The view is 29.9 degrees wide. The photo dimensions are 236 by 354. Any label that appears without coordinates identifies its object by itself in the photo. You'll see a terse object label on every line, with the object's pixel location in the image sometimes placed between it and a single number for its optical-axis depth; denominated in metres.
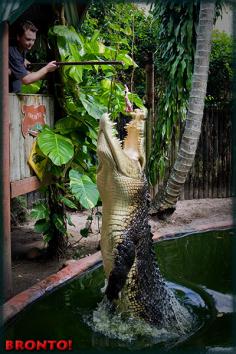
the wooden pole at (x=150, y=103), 7.39
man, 4.30
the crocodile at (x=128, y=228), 3.35
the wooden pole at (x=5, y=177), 3.77
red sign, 4.40
